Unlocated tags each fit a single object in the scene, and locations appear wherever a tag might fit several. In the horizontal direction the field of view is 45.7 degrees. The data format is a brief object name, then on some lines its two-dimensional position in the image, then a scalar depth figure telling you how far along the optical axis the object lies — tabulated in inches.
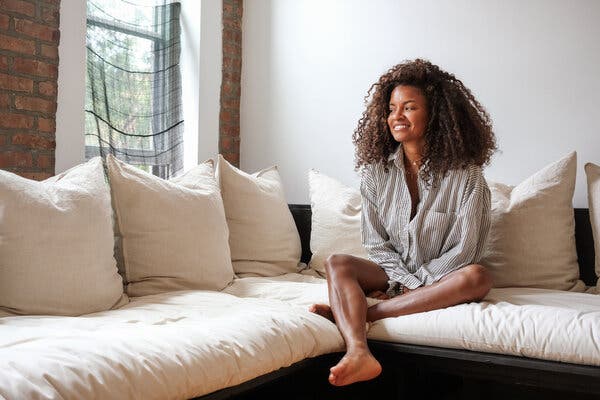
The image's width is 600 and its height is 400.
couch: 65.7
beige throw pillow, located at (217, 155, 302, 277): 125.2
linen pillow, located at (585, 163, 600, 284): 109.4
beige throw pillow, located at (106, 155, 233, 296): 103.0
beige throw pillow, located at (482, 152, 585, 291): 110.0
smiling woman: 94.1
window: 140.5
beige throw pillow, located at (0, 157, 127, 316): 82.7
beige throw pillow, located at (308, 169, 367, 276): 126.3
